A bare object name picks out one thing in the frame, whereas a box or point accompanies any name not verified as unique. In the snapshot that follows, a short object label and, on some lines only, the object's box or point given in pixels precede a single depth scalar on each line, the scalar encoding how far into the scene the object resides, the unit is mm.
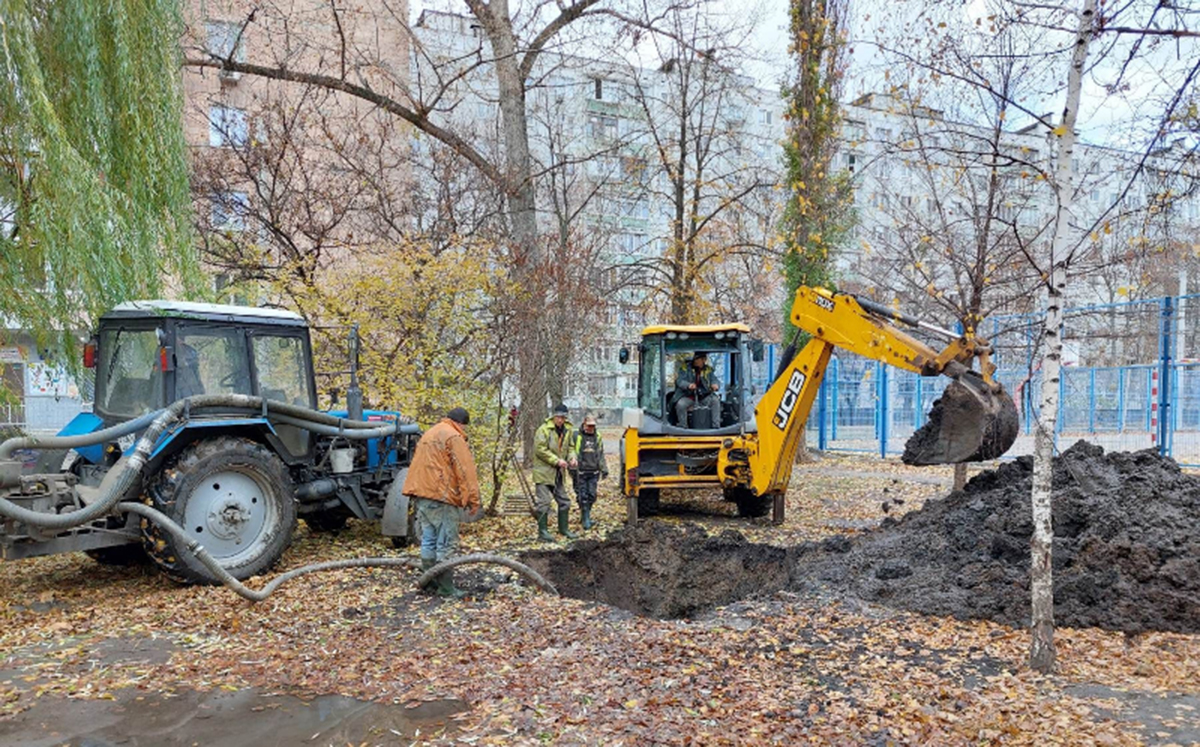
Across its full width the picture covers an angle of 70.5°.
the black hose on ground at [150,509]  6363
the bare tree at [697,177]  19953
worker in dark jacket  10109
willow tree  6734
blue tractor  6852
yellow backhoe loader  7918
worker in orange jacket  7141
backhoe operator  11016
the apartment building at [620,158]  20500
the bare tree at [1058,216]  4809
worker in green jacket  9625
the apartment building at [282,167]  15070
